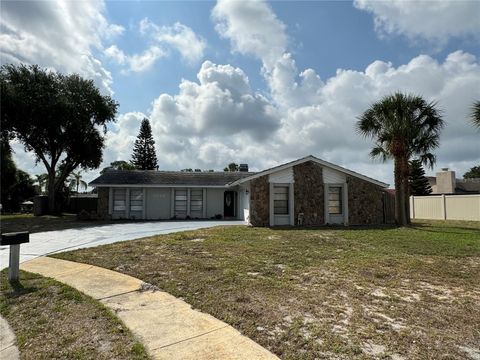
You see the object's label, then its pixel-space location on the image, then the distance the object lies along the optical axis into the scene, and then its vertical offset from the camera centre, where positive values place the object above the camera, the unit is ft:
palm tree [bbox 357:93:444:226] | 56.75 +11.89
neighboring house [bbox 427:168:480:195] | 140.97 +9.25
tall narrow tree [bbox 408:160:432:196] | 143.64 +9.75
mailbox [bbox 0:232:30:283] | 22.08 -2.70
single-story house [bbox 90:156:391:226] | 57.82 +2.06
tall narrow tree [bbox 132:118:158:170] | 183.93 +30.28
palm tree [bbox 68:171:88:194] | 173.34 +13.91
